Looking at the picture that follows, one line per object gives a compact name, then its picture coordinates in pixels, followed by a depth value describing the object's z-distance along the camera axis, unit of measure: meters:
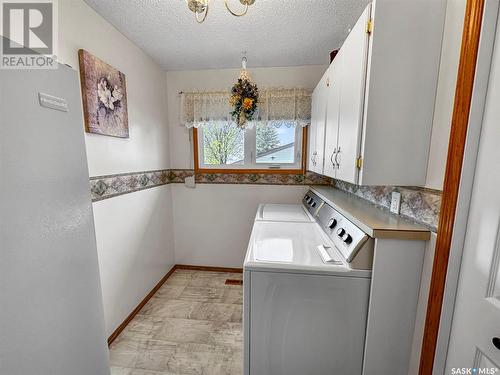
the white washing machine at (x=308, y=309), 1.04
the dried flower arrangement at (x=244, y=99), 2.08
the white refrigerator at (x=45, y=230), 0.63
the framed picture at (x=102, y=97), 1.38
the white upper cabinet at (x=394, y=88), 0.91
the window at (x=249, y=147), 2.46
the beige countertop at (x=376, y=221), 0.95
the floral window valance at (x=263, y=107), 2.27
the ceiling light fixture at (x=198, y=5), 0.89
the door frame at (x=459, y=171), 0.74
